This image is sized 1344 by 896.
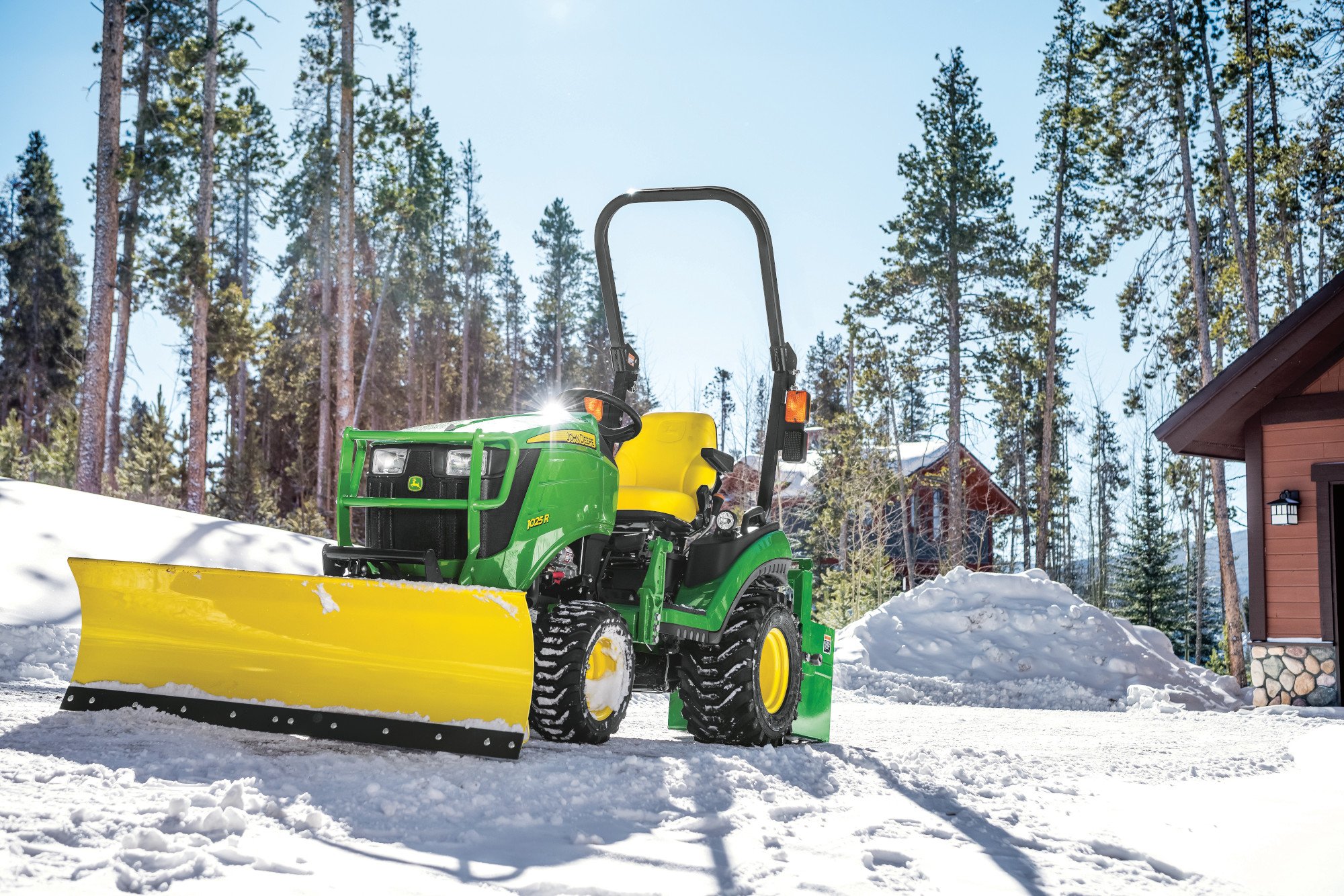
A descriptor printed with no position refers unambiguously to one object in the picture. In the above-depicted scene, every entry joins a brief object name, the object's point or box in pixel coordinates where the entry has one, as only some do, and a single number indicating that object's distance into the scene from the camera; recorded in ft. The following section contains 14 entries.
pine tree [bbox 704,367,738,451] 207.60
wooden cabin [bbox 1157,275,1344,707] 37.88
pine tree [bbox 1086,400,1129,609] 156.25
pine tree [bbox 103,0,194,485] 61.00
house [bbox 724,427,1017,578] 102.27
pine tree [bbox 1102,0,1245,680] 60.34
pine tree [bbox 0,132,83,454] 151.12
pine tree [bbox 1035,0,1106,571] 94.43
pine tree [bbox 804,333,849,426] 159.43
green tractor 14.92
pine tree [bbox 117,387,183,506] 73.76
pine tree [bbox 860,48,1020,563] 92.27
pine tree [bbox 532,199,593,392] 157.69
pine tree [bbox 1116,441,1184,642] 108.68
